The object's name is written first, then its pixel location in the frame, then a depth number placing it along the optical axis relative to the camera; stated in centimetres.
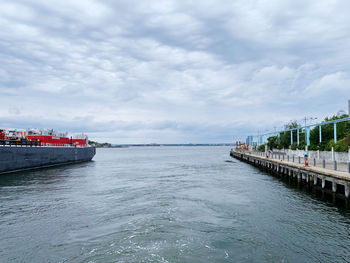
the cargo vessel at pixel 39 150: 3981
